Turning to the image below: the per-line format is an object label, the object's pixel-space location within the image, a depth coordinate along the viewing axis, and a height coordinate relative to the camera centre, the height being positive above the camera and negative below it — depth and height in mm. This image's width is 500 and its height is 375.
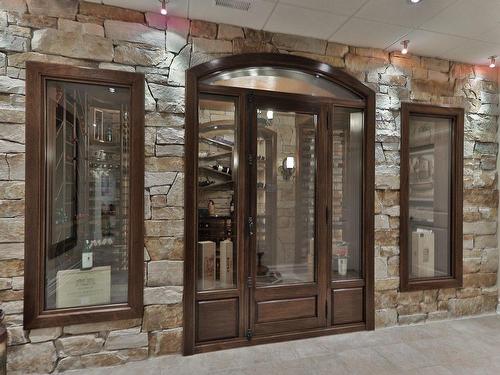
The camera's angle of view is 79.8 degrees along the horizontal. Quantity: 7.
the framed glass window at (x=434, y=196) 3309 -98
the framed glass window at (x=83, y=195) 2256 -82
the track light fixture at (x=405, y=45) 2945 +1419
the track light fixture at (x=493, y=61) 3260 +1410
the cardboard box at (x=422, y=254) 3346 -752
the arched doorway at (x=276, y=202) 2662 -146
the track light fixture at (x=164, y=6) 2317 +1406
